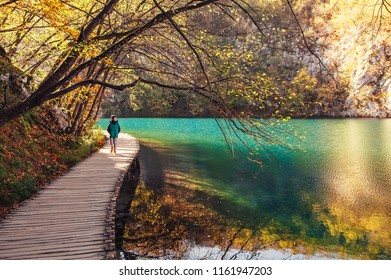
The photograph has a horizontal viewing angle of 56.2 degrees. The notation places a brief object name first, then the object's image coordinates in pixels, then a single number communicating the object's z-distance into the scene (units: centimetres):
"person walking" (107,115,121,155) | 1538
